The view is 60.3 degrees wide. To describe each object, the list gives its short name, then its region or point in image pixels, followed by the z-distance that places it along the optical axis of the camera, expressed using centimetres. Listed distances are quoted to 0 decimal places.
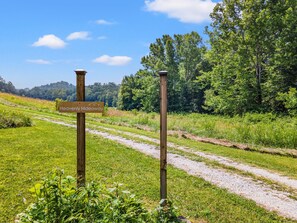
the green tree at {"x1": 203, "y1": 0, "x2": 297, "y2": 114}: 2142
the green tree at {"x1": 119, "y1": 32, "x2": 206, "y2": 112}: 3956
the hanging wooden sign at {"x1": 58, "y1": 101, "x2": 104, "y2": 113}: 364
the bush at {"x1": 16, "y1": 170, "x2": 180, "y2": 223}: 238
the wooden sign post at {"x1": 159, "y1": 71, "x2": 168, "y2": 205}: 357
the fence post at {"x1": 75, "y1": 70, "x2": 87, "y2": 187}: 384
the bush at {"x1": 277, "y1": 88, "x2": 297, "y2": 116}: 1896
